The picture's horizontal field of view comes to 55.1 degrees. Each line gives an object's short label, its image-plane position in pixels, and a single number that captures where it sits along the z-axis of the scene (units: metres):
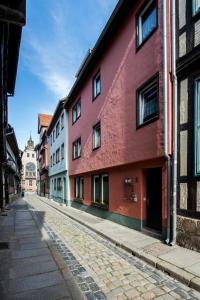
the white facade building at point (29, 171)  52.24
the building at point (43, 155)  26.06
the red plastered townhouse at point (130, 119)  5.52
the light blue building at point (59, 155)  15.38
